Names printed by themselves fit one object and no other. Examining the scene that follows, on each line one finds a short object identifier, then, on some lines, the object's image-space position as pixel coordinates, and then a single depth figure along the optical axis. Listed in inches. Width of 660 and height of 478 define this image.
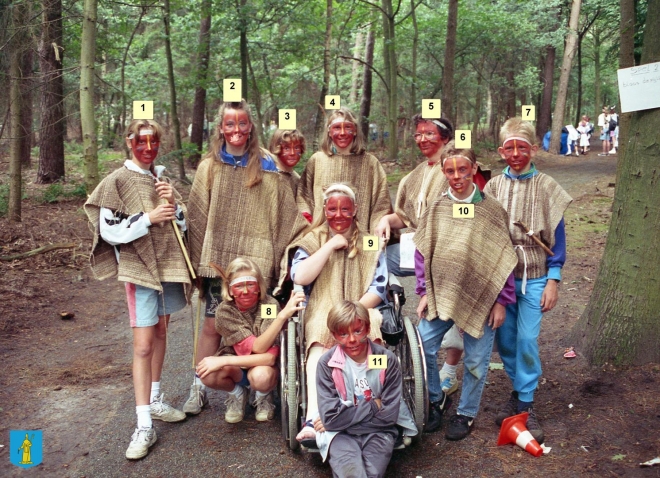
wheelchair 125.3
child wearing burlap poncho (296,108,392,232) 161.2
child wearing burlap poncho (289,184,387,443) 139.4
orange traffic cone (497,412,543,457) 127.8
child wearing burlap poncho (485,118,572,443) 133.0
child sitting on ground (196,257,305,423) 139.6
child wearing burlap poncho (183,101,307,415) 150.5
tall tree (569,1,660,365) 151.4
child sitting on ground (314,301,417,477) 117.6
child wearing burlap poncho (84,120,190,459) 134.8
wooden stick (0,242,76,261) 288.8
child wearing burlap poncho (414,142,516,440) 131.3
